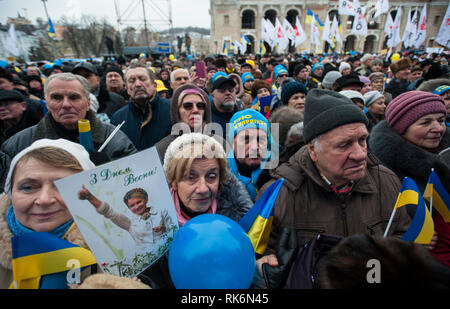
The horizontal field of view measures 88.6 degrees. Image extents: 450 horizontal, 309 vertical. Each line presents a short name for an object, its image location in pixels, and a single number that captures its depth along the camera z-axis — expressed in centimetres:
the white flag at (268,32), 1370
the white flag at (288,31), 1344
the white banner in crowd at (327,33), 1457
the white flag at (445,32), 831
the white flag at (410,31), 1223
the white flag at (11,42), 1049
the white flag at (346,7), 1224
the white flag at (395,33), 1165
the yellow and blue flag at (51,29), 1528
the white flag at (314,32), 1441
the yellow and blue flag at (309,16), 1429
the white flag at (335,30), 1426
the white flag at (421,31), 1204
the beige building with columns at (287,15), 3931
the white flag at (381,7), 1215
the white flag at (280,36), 1322
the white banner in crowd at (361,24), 1245
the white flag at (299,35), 1292
